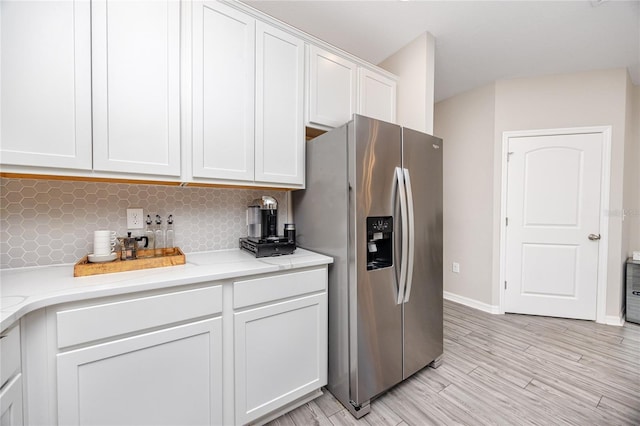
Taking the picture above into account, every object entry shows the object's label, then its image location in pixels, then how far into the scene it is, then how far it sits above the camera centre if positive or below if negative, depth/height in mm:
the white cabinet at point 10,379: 801 -570
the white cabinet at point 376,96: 2127 +971
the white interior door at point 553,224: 2750 -168
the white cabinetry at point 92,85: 1072 +568
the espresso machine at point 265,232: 1646 -183
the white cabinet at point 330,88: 1863 +912
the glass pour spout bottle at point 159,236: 1637 -186
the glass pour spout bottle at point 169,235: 1664 -182
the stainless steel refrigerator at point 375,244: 1502 -235
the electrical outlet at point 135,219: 1580 -75
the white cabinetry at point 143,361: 981 -657
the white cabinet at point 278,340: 1337 -751
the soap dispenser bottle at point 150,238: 1586 -192
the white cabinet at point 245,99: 1470 +678
